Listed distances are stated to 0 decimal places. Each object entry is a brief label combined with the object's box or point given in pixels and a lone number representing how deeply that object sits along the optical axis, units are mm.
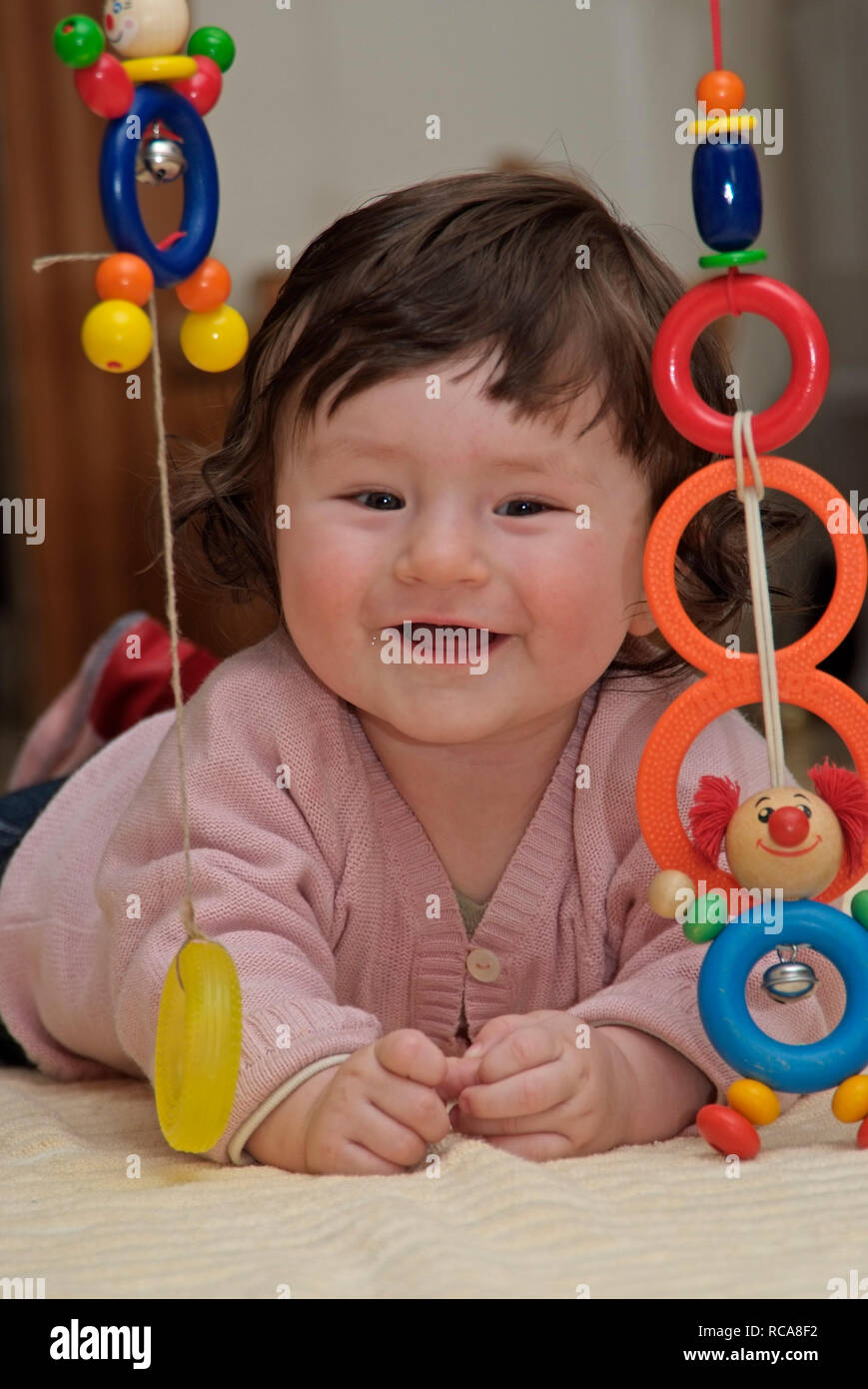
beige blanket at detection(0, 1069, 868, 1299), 947
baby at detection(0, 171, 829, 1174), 1073
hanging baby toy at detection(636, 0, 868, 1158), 1043
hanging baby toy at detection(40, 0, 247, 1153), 1036
